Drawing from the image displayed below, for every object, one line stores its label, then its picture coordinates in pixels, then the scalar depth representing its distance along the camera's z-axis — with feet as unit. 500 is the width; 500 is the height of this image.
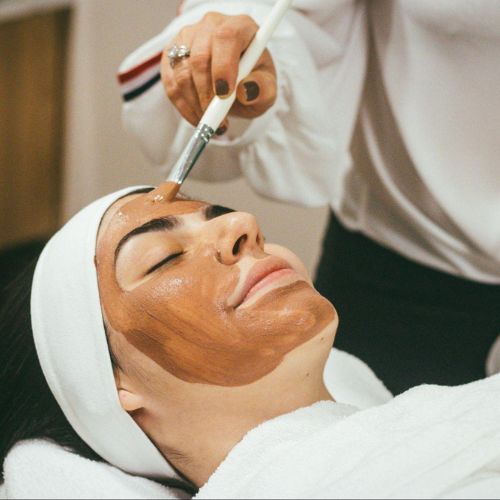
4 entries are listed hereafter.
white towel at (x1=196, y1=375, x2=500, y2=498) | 2.65
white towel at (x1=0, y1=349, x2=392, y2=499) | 2.84
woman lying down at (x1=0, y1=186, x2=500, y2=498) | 2.81
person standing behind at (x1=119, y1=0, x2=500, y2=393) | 3.71
